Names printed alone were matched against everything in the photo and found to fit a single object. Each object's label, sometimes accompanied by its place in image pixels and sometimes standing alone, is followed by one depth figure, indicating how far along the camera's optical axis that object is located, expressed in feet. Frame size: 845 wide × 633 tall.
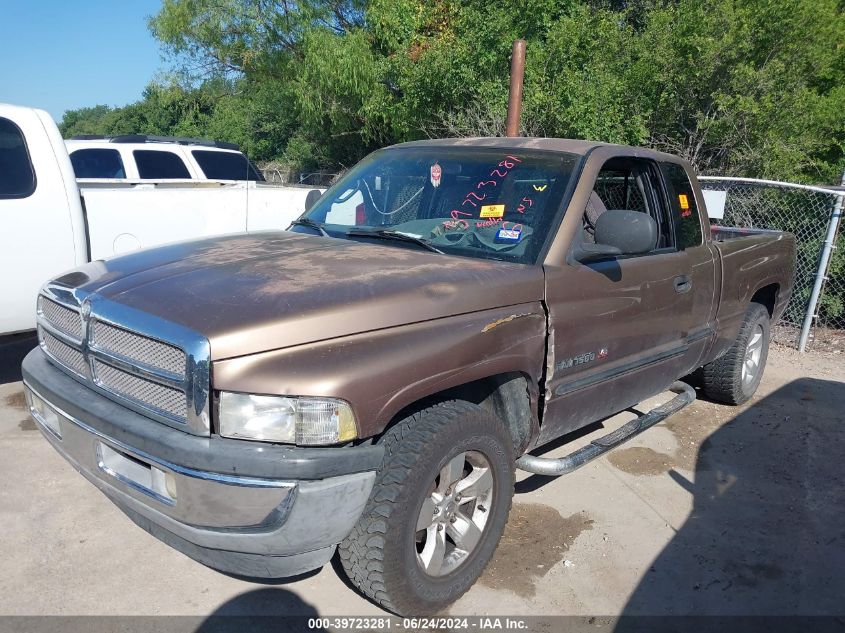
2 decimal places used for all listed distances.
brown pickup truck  7.47
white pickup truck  15.47
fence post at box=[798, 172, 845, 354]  22.93
